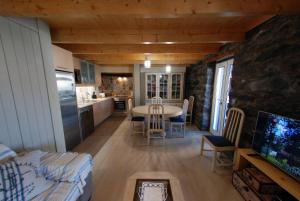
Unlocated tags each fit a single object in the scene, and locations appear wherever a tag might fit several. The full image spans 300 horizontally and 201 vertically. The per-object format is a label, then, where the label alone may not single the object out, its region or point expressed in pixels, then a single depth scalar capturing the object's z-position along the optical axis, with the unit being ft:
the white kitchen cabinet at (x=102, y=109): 13.43
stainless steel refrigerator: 8.03
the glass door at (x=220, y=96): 10.02
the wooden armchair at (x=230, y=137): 6.72
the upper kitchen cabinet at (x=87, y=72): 13.02
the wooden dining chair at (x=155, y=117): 9.71
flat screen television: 4.05
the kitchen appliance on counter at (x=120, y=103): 19.09
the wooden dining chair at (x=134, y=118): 11.48
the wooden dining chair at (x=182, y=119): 11.32
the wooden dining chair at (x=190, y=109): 14.12
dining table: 10.18
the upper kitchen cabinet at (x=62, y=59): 7.51
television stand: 3.88
